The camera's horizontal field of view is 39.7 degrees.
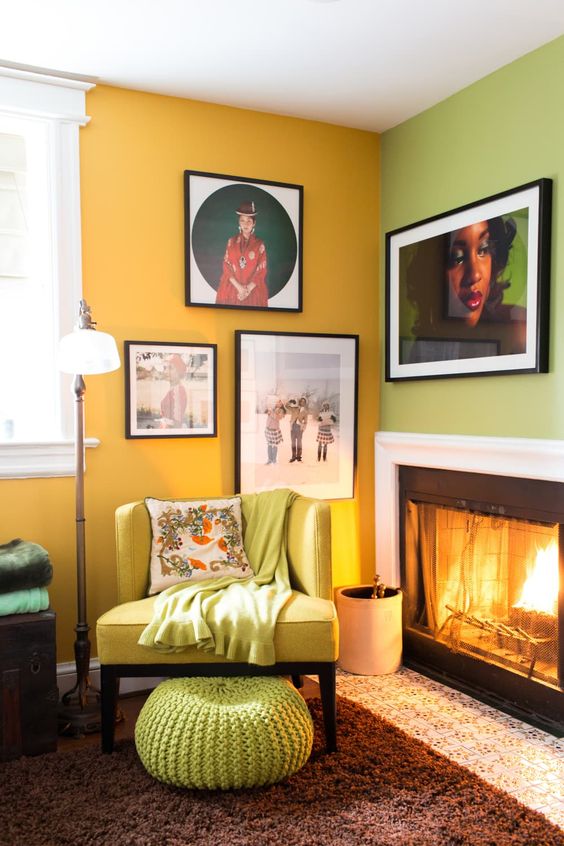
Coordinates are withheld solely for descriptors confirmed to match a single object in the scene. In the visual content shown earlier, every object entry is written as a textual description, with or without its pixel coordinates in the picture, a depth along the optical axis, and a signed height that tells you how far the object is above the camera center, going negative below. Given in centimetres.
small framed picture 327 +6
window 311 +54
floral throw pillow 298 -55
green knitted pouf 230 -100
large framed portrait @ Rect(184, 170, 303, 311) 337 +71
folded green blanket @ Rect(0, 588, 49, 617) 266 -69
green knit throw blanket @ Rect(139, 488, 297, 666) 257 -71
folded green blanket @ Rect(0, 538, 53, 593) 266 -57
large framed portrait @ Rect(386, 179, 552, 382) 286 +46
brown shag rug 213 -118
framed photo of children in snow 350 -4
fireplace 288 -72
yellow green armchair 261 -85
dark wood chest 260 -95
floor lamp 275 -25
